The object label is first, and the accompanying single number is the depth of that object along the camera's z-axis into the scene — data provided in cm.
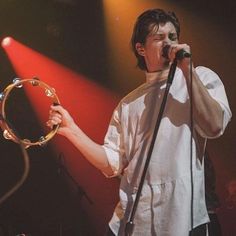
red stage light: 389
